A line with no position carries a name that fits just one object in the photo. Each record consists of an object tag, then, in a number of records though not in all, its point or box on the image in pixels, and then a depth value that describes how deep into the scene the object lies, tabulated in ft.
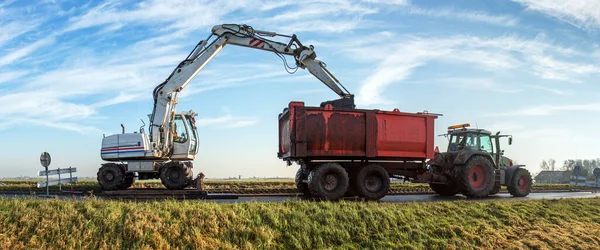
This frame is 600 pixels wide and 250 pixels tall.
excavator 52.75
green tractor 49.39
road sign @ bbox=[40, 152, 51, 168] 50.19
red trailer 39.99
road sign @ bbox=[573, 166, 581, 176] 94.02
